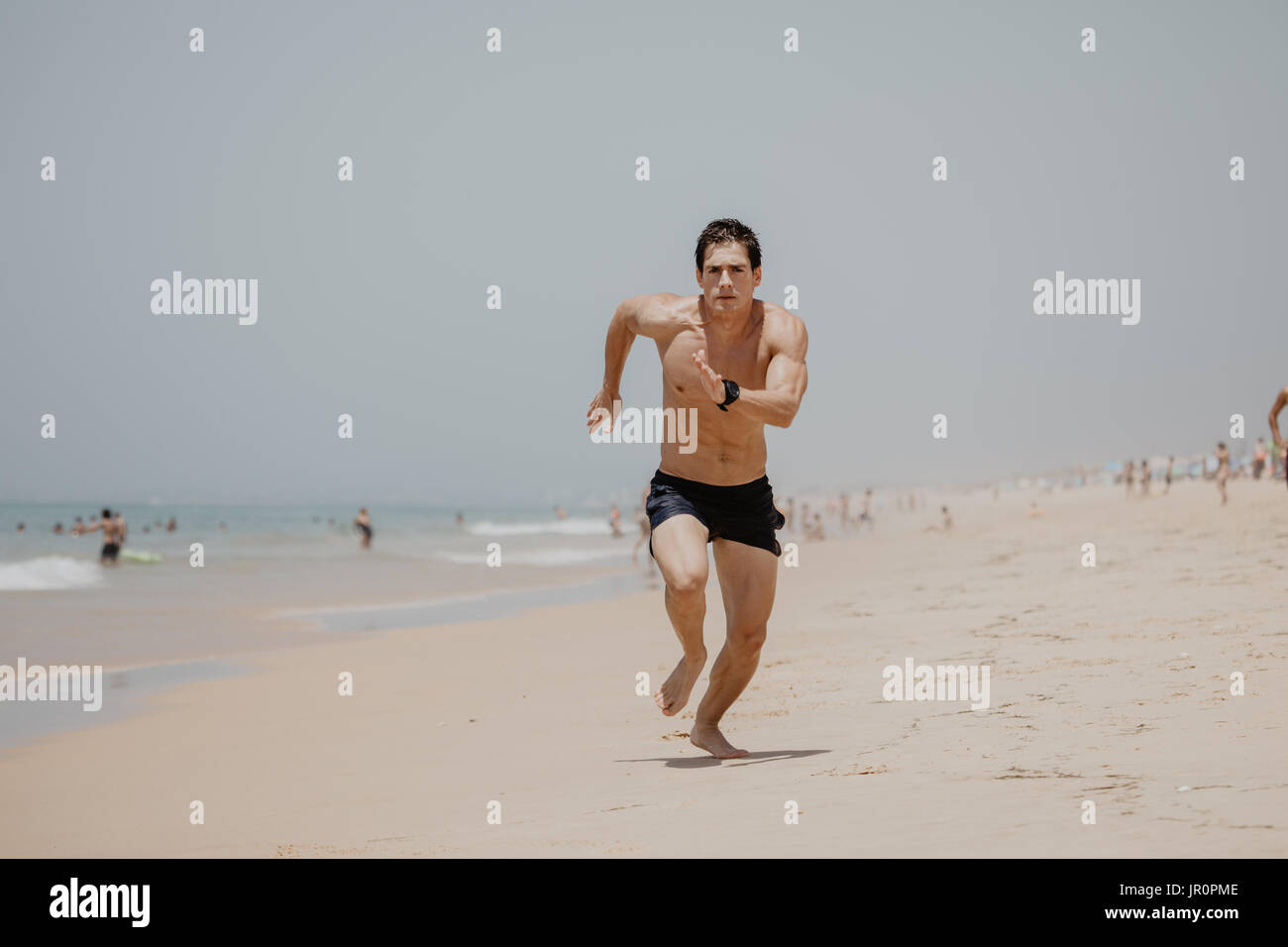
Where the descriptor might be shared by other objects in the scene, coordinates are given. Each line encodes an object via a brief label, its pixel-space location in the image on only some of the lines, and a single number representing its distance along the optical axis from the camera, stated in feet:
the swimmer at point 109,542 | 87.71
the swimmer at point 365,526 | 125.08
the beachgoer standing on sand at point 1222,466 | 90.70
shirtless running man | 18.21
